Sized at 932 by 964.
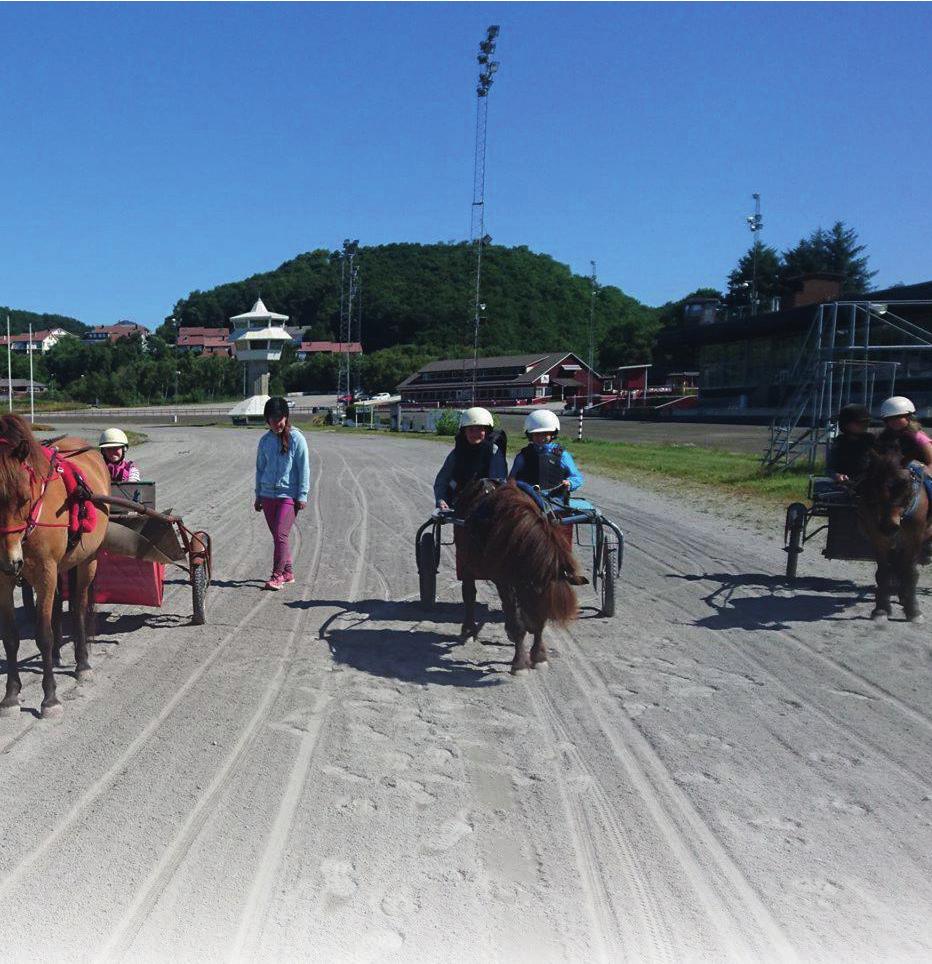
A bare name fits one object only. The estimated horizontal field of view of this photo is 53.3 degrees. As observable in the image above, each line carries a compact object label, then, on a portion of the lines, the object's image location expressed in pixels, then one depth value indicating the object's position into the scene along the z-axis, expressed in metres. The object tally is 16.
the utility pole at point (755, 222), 69.77
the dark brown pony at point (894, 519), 7.50
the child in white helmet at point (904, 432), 8.16
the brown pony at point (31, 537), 5.08
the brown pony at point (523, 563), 6.00
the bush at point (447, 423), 42.09
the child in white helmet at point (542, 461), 7.54
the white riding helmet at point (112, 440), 8.08
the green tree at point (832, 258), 79.00
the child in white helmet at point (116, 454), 8.09
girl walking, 8.88
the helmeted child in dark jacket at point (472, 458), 7.38
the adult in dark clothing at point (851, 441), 8.73
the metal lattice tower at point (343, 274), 83.12
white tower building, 110.88
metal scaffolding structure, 18.48
